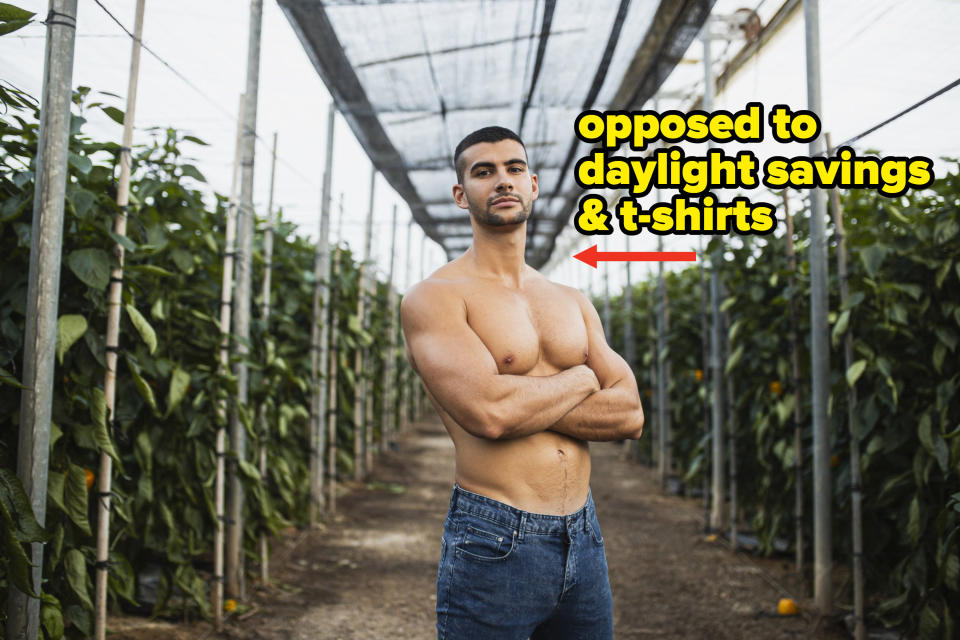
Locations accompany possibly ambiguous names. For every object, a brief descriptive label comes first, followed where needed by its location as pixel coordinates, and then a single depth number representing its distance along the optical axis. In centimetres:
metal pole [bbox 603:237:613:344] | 1034
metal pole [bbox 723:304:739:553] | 506
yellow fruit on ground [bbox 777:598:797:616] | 383
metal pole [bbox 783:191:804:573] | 409
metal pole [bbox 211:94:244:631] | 342
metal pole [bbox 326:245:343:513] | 599
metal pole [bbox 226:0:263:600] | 369
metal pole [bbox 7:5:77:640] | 192
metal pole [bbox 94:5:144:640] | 246
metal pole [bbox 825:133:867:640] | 329
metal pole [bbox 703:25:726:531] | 545
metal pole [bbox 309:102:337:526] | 537
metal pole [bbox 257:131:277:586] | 417
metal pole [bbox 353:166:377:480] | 688
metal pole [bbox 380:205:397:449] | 941
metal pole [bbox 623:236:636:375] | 875
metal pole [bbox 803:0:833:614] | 365
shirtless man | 161
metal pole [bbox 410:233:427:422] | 1352
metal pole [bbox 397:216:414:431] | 1142
